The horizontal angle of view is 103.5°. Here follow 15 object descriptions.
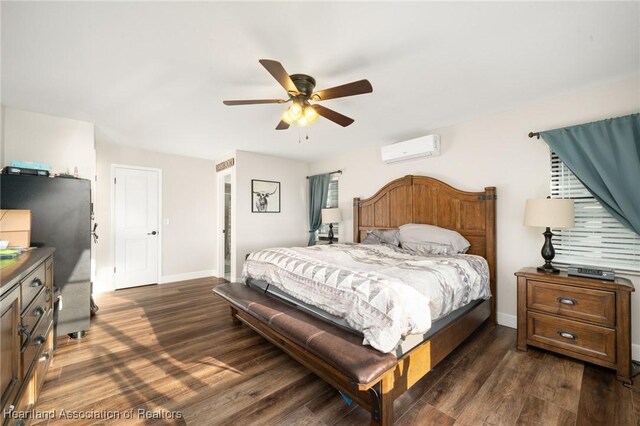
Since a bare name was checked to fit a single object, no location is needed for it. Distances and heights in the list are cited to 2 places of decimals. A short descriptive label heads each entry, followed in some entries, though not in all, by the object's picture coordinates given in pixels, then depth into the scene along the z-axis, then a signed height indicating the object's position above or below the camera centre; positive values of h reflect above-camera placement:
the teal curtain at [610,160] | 2.16 +0.48
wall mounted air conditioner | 3.37 +0.90
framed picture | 4.74 +0.32
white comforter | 1.58 -0.56
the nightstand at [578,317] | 1.92 -0.88
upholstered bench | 1.38 -0.84
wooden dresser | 1.14 -0.66
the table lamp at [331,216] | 4.62 -0.06
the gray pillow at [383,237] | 3.57 -0.35
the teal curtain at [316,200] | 5.12 +0.27
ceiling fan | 1.82 +0.92
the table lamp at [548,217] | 2.27 -0.04
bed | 1.44 -0.84
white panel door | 4.39 -0.24
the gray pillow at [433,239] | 3.03 -0.33
